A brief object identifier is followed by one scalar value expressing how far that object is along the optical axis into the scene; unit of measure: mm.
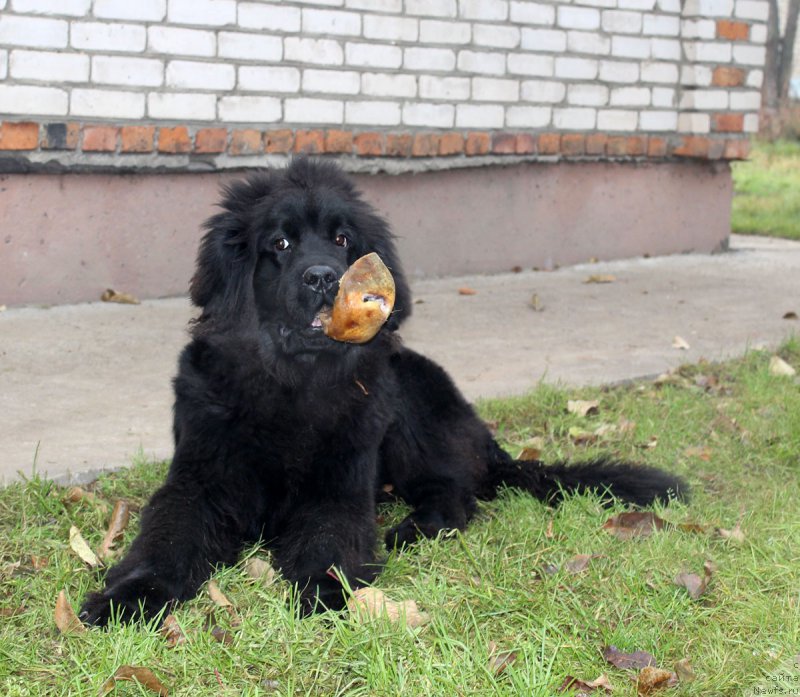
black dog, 2971
